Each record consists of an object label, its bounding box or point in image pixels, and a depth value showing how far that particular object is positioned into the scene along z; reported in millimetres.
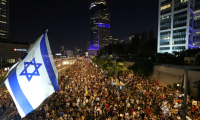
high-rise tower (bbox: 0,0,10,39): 89938
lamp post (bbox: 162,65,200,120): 6665
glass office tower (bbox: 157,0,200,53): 53031
